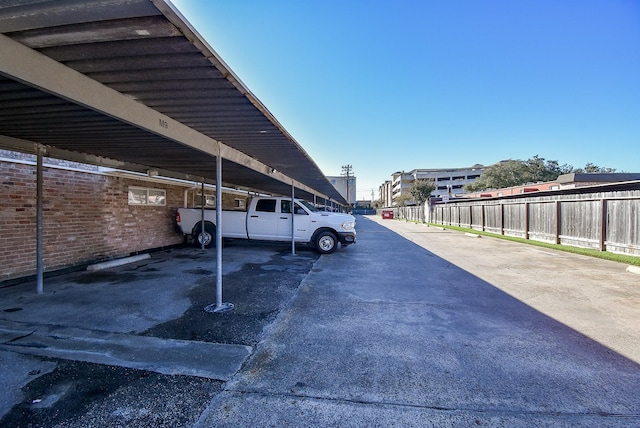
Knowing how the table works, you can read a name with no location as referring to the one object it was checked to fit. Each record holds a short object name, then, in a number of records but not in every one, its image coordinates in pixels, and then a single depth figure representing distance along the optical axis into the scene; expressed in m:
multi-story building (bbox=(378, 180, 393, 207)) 132.88
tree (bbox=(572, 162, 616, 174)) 59.87
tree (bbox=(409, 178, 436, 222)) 66.25
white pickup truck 11.18
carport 2.38
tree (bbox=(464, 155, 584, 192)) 57.62
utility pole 84.54
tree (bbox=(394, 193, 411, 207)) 78.50
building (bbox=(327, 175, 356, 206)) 68.38
